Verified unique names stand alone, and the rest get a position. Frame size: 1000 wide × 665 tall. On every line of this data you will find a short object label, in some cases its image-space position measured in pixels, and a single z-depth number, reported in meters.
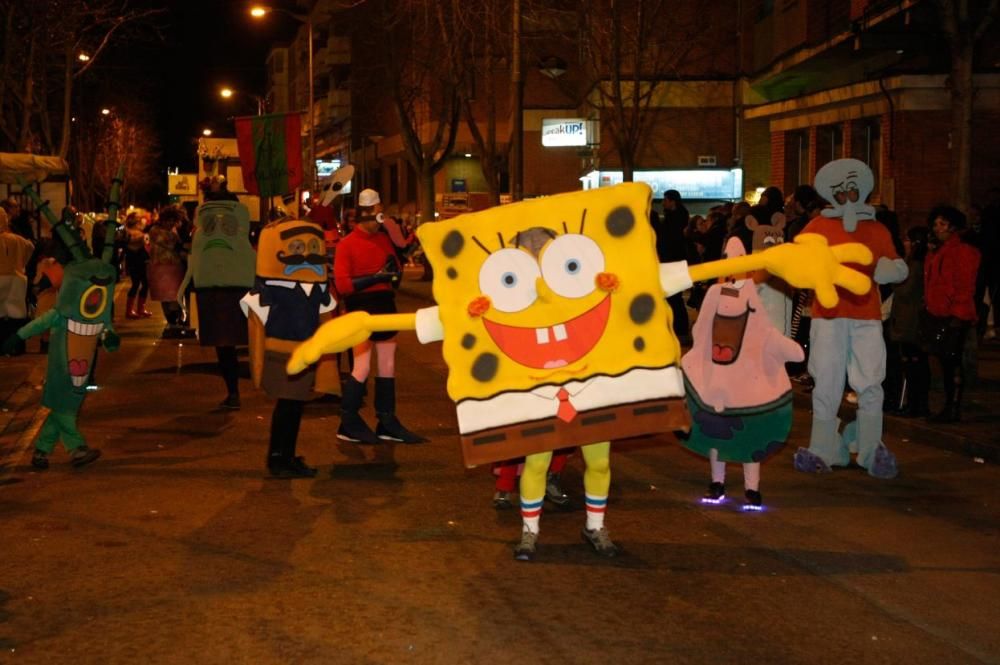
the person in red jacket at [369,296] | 10.82
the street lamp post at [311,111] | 41.73
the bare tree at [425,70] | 34.69
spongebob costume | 6.82
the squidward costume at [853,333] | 9.56
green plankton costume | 9.73
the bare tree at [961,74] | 14.43
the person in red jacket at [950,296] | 11.33
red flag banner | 17.50
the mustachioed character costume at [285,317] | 9.48
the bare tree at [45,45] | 30.34
